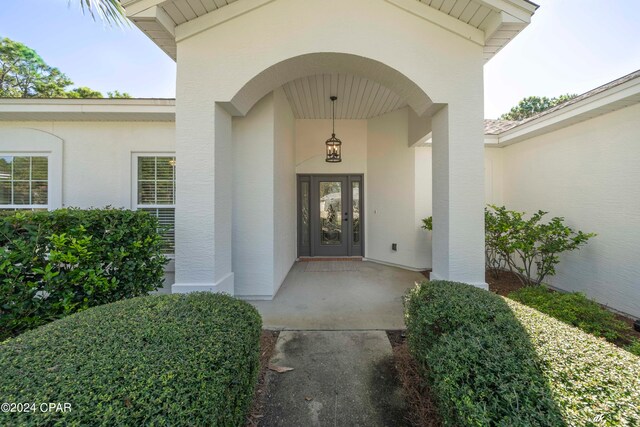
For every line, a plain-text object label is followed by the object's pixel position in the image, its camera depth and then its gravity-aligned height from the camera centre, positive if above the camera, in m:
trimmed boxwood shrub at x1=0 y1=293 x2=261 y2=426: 1.09 -0.77
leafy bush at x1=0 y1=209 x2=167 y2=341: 2.39 -0.48
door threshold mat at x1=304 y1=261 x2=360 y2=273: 6.34 -1.32
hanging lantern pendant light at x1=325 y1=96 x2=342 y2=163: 6.29 +1.69
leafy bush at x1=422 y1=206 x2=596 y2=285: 4.12 -0.39
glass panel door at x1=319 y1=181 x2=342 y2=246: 7.60 +0.10
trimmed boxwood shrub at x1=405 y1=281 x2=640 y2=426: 1.20 -0.89
